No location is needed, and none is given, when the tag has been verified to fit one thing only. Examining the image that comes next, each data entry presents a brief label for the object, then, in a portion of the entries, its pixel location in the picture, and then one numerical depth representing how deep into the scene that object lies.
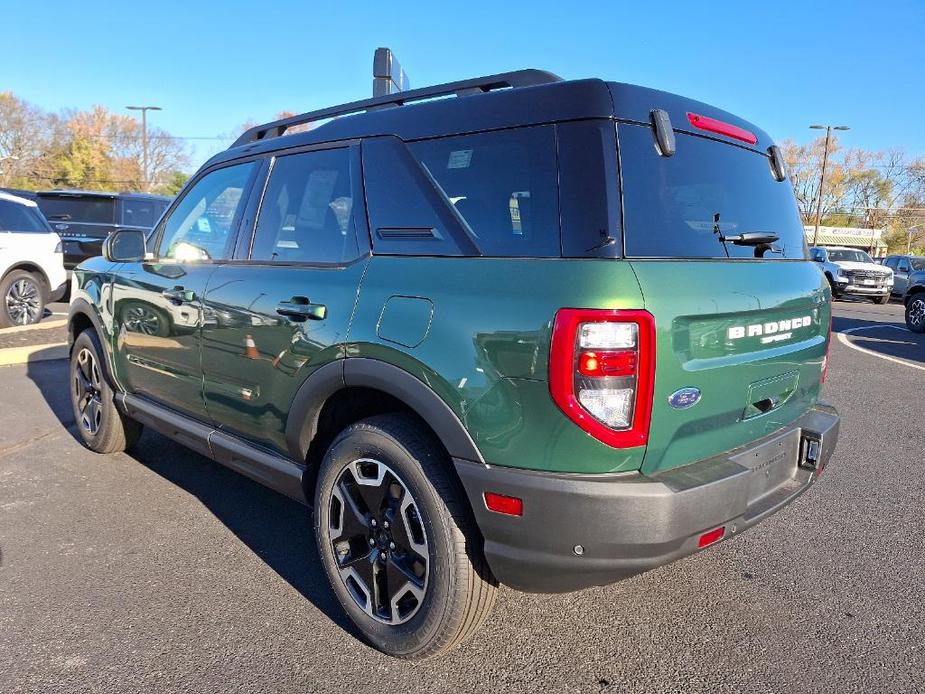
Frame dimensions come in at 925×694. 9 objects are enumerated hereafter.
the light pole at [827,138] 36.81
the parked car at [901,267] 23.14
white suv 8.62
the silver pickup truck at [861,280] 21.47
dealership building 57.26
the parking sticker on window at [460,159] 2.32
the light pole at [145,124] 37.72
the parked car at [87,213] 12.34
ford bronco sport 1.93
